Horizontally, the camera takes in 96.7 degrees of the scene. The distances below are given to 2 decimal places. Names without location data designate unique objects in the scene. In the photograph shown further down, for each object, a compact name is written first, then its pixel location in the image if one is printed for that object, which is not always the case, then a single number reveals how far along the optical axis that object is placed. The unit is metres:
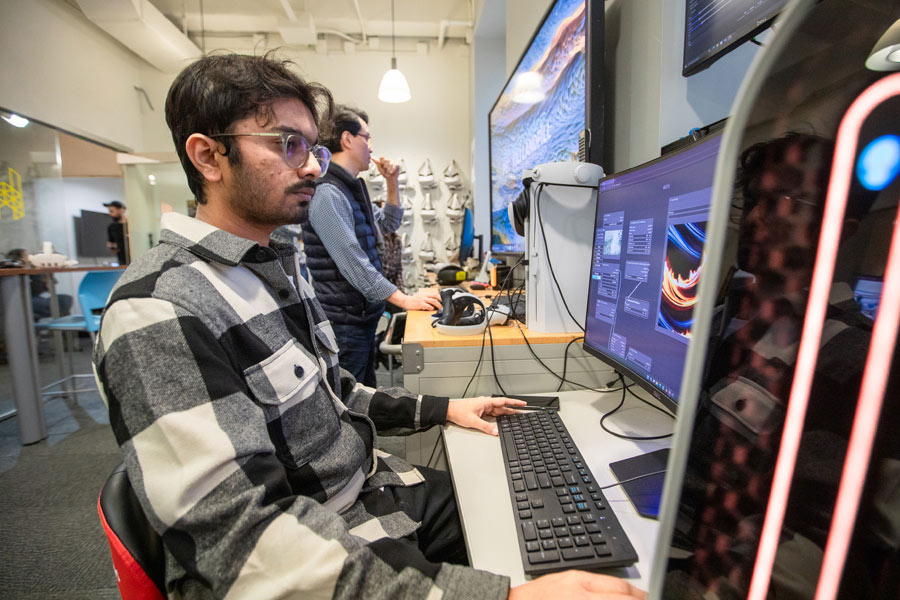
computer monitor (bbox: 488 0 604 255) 1.20
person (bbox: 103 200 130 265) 4.71
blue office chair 2.88
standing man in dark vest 1.60
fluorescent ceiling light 3.52
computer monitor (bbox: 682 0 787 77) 0.78
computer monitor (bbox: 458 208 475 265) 3.83
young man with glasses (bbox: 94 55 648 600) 0.46
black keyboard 0.48
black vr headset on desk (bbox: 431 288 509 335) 1.15
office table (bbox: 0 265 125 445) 2.21
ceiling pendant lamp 3.75
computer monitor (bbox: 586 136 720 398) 0.60
